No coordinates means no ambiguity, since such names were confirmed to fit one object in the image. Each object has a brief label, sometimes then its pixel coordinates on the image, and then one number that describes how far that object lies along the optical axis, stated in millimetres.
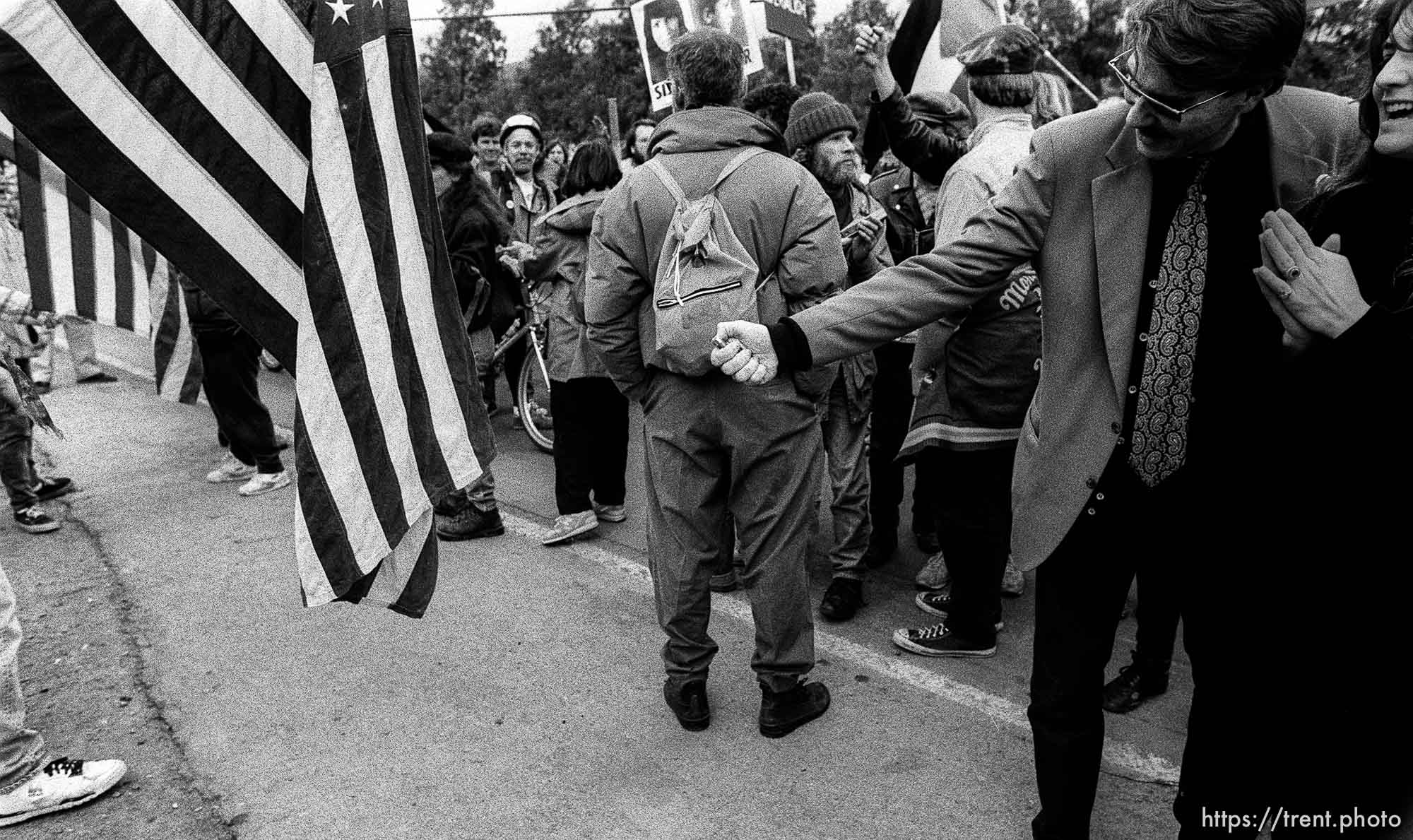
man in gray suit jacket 1988
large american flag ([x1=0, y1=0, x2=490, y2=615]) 2307
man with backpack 2961
